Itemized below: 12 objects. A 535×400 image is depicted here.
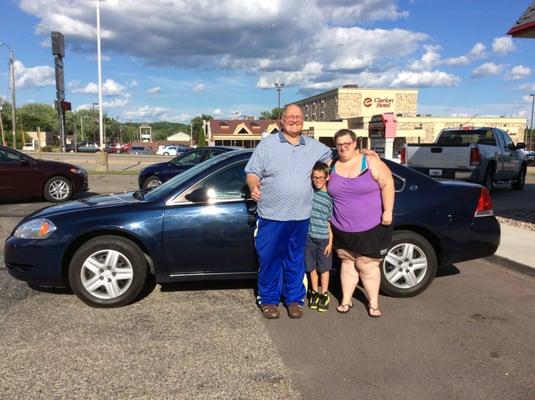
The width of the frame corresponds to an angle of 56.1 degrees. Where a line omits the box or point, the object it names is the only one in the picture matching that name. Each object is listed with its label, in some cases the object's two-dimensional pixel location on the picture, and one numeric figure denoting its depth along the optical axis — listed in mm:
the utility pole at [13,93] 44875
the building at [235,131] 71875
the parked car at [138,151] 61188
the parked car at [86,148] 67938
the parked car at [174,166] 13039
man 4109
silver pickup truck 12141
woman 4188
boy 4279
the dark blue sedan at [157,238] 4473
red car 10969
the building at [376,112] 66438
